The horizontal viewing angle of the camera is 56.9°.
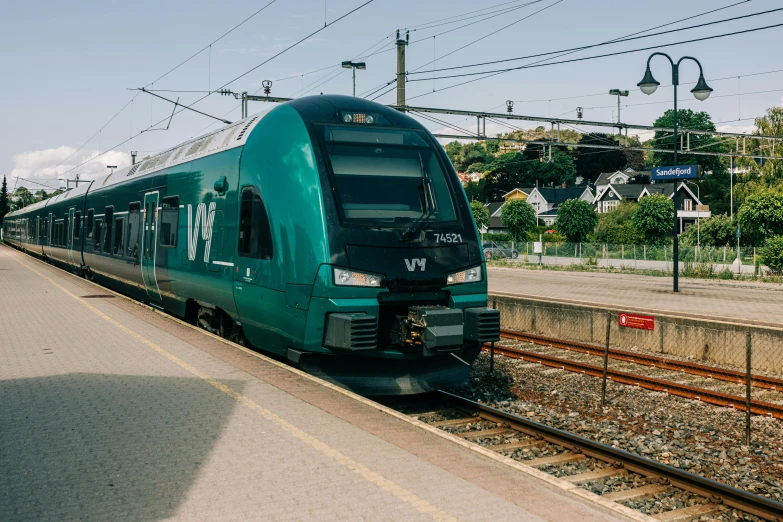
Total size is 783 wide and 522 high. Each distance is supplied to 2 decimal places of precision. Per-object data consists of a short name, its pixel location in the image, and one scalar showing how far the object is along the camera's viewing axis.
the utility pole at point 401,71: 23.95
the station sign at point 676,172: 21.80
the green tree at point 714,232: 49.22
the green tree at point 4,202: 131.75
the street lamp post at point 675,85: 21.74
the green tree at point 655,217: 55.47
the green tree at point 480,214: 70.53
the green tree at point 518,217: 65.38
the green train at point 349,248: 7.94
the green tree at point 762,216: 43.16
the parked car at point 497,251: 52.66
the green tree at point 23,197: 117.31
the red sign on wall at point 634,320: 13.09
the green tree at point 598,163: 134.25
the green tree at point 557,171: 133.12
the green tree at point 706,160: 90.09
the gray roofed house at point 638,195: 81.62
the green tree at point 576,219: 60.34
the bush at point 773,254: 33.41
